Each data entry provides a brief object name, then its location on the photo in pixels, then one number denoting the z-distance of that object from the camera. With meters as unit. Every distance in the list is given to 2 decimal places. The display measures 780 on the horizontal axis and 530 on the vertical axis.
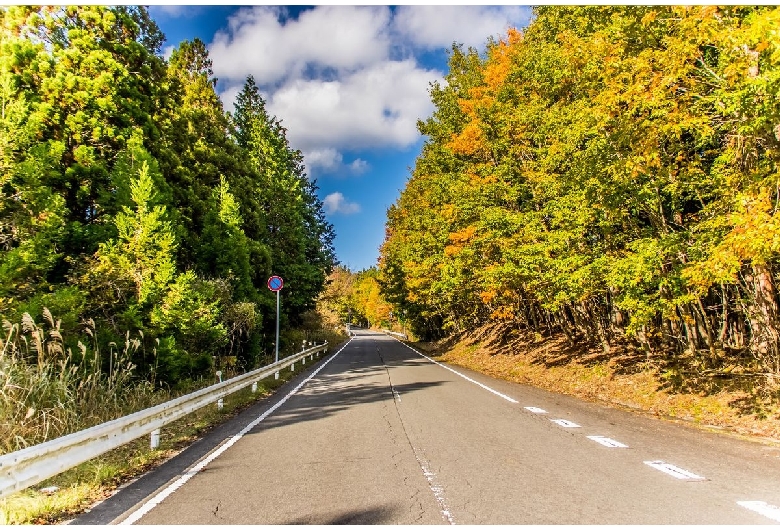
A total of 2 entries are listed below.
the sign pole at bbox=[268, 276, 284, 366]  17.91
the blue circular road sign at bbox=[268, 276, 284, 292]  17.91
